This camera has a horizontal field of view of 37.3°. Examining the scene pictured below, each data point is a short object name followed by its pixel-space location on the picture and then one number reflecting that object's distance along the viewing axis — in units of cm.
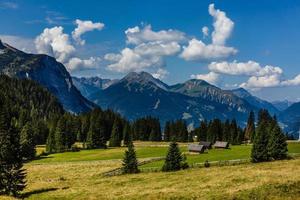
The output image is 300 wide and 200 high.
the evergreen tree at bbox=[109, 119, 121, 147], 16662
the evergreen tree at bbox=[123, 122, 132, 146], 17712
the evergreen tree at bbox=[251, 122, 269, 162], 8669
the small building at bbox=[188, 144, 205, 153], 12625
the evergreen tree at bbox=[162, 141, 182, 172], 8118
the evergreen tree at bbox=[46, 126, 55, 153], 15088
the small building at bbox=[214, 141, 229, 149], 14215
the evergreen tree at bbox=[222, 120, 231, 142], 17900
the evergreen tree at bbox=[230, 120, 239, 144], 17075
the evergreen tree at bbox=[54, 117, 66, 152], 15062
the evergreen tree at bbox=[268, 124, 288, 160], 8769
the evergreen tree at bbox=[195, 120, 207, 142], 19140
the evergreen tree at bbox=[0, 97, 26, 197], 5958
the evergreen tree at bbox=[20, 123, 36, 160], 13038
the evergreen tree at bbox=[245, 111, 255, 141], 18554
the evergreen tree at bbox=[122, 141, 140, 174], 8236
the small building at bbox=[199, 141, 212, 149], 13932
